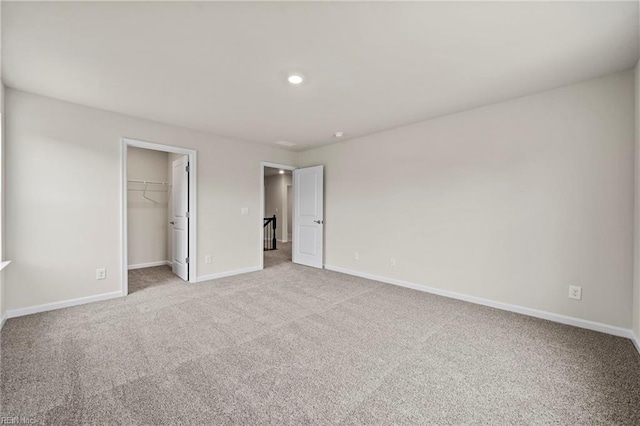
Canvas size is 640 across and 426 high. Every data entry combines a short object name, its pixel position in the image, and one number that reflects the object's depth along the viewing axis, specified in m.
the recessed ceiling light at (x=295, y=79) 2.42
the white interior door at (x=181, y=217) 4.16
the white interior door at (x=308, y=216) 5.11
